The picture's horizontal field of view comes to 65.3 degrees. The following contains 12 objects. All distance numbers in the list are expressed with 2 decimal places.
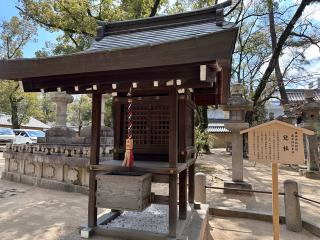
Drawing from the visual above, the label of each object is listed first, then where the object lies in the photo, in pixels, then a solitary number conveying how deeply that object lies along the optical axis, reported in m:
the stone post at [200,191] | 6.30
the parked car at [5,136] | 20.76
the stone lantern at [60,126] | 11.39
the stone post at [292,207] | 5.52
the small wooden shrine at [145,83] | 3.15
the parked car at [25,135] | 21.19
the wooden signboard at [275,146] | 3.82
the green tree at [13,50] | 22.45
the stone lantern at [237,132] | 8.90
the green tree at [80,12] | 13.52
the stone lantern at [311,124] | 11.70
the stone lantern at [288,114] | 14.48
